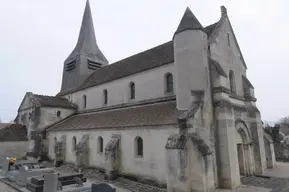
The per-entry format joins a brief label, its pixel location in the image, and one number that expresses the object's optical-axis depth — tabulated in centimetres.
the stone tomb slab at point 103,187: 971
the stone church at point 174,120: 1269
